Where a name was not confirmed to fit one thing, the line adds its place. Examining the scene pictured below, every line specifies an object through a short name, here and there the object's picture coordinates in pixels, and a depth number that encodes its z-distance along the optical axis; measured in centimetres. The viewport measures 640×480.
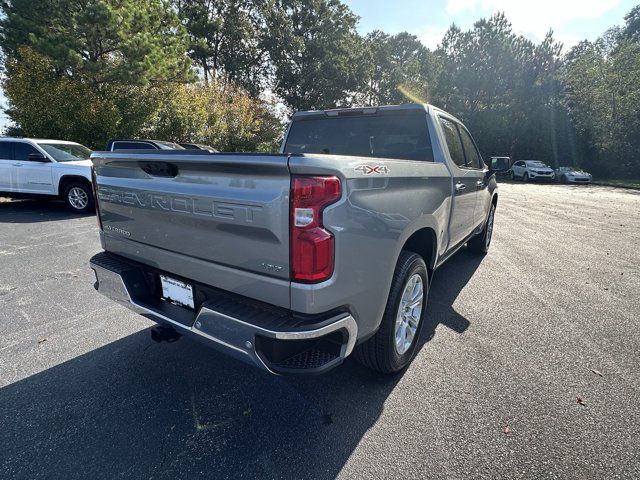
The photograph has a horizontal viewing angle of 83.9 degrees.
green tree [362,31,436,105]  3912
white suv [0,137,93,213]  852
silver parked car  2445
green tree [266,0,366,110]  3272
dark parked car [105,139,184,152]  1125
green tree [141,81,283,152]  1730
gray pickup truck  171
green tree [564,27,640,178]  2728
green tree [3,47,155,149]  1388
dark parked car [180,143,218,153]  1365
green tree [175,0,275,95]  2880
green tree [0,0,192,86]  1292
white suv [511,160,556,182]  2528
